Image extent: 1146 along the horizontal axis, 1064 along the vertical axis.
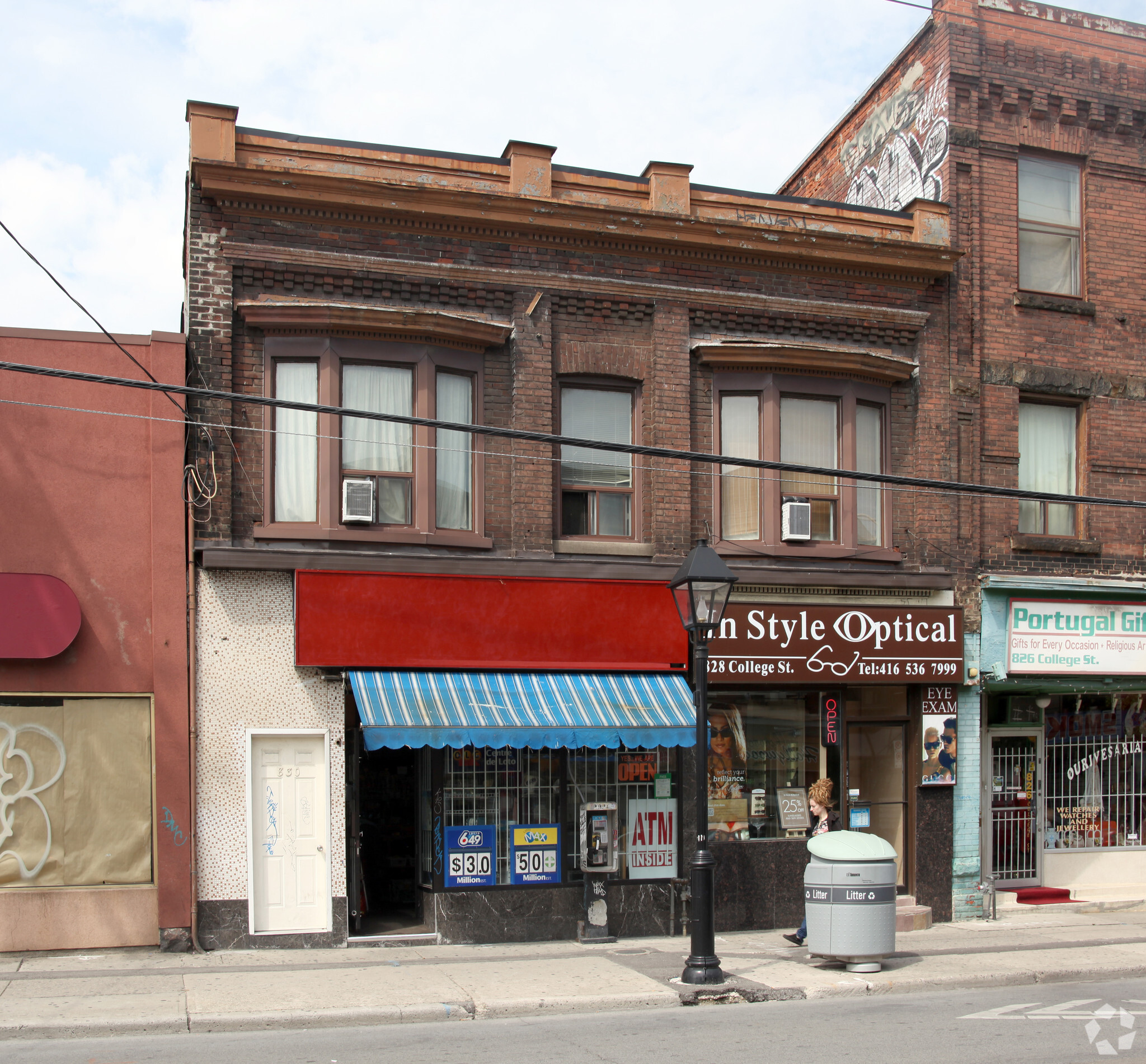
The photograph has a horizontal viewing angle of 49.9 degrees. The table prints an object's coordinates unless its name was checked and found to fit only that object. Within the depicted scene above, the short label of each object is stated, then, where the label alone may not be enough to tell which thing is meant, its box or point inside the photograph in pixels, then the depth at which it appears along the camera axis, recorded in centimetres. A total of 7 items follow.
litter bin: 1156
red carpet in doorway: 1588
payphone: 1338
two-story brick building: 1273
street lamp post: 1106
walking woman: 1310
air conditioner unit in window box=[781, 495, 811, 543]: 1473
